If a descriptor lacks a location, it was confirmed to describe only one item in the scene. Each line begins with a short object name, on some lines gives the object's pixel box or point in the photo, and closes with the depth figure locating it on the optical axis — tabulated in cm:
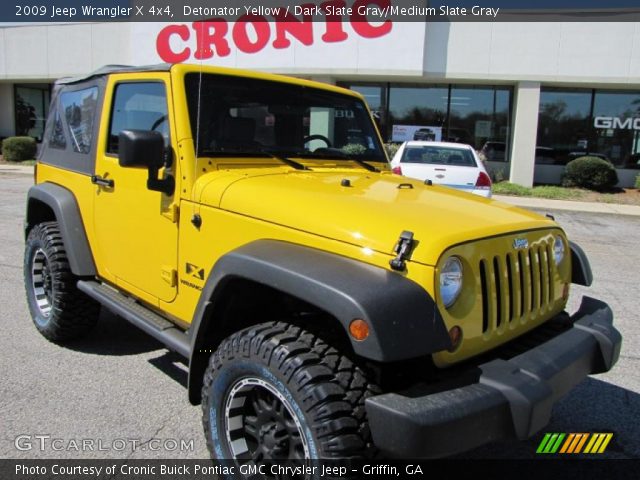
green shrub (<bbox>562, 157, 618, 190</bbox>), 1702
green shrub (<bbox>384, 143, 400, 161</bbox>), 1814
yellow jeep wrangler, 198
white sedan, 1024
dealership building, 1700
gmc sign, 1873
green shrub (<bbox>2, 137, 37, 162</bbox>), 2184
